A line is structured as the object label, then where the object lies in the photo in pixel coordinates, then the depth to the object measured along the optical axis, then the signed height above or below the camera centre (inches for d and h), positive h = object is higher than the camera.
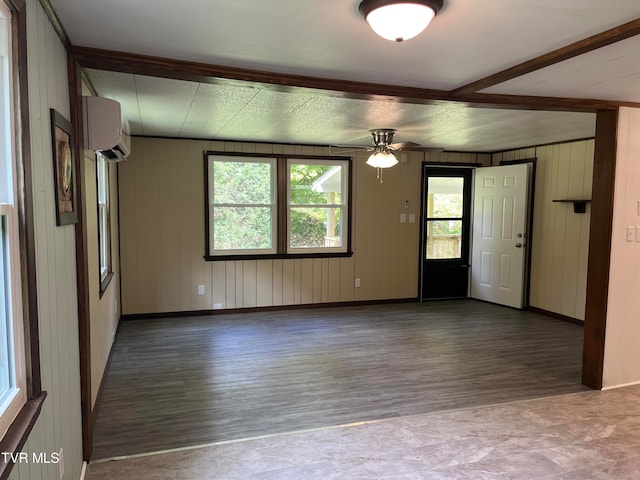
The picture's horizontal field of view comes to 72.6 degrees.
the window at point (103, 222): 135.0 -3.6
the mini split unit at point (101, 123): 90.4 +18.5
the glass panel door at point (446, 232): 256.1 -10.4
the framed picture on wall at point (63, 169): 69.6 +7.2
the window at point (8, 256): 48.7 -5.2
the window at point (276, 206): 217.2 +3.8
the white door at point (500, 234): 231.6 -10.6
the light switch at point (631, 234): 131.7 -5.3
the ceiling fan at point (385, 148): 167.3 +25.9
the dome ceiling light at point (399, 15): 61.9 +29.0
